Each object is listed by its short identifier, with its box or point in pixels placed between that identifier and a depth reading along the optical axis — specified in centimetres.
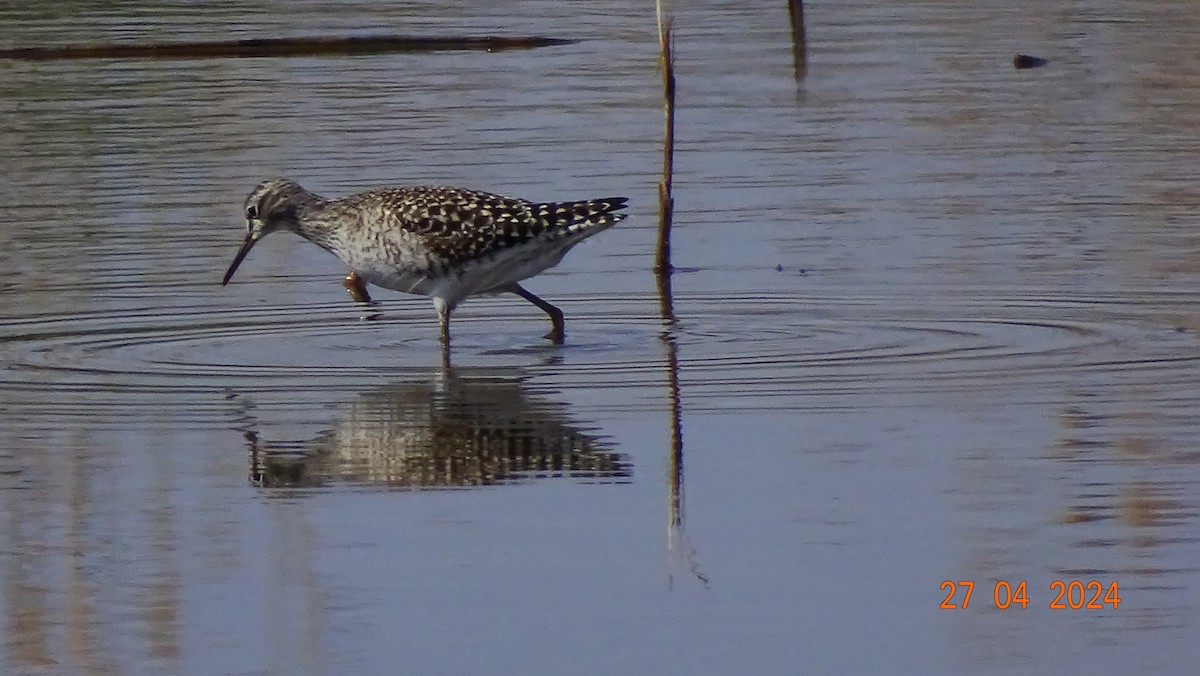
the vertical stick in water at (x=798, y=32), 2020
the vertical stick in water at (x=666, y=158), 1300
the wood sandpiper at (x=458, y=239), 1158
